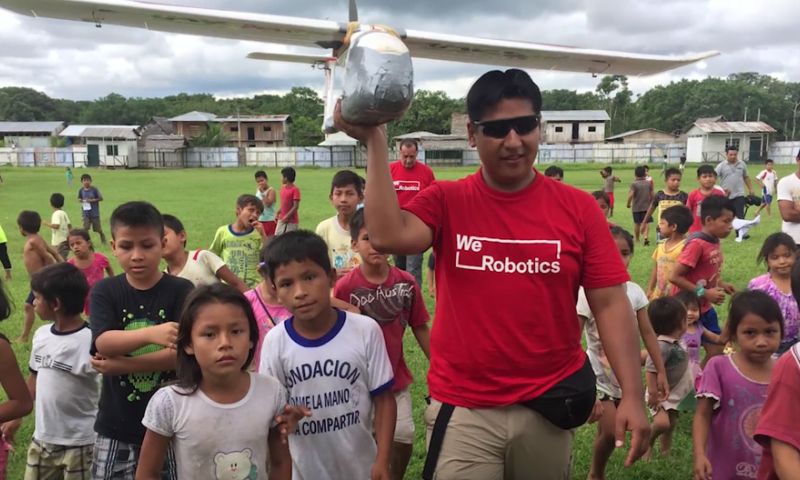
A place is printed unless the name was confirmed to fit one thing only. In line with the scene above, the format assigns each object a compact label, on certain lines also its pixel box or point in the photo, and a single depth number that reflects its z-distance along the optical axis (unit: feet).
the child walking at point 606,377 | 12.14
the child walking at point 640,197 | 43.68
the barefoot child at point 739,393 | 9.73
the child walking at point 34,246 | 24.00
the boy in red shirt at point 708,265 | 15.96
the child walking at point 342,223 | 16.72
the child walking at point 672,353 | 13.67
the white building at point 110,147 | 196.13
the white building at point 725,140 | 192.85
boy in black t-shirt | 8.87
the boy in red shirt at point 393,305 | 11.50
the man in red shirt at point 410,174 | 26.00
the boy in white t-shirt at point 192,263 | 14.42
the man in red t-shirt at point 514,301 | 6.88
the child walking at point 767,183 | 53.11
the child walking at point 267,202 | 37.96
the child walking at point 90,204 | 46.34
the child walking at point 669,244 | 17.99
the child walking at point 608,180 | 53.06
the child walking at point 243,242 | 20.56
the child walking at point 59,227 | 33.14
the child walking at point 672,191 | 32.48
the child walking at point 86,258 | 19.90
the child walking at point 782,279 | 13.53
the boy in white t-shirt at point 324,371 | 8.72
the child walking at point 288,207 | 36.65
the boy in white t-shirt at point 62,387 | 10.30
